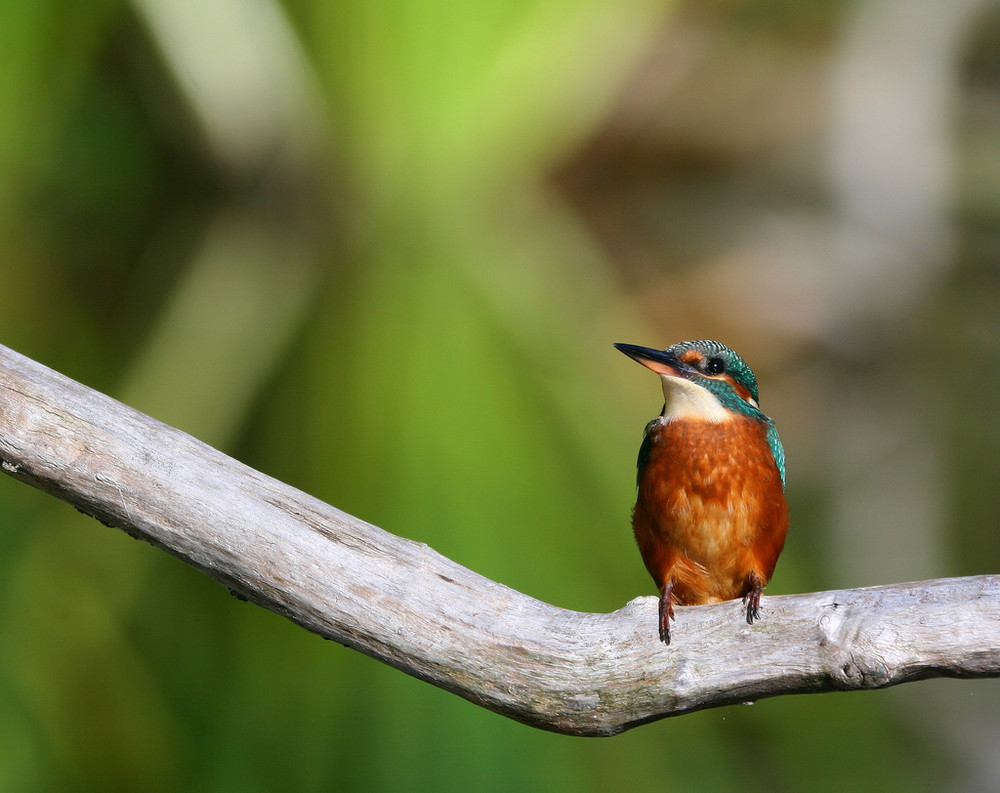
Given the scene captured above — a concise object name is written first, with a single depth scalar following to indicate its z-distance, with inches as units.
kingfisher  237.5
